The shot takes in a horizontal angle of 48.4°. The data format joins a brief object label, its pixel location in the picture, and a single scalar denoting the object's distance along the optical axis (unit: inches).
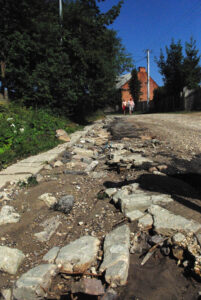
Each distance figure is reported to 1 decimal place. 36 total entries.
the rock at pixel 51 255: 64.4
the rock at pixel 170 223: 68.8
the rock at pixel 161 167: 128.0
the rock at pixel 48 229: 76.3
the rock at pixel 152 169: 125.0
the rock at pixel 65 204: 91.5
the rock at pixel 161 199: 88.0
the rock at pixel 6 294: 53.4
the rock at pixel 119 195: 91.8
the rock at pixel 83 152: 184.7
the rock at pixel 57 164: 150.6
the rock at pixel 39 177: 127.9
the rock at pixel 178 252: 61.9
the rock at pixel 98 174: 130.8
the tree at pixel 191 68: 724.7
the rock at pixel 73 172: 136.3
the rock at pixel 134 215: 79.8
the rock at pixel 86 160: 160.6
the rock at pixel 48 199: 98.5
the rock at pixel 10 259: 61.3
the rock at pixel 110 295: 52.4
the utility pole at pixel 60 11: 349.1
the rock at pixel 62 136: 235.1
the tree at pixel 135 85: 1329.0
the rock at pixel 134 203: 85.3
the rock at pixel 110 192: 101.5
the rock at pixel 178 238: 64.2
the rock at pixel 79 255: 61.3
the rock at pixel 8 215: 84.8
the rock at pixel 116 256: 56.1
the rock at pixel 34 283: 53.9
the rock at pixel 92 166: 142.2
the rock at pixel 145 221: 75.1
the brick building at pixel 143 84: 1586.4
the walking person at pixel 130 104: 855.1
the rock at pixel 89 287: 53.6
